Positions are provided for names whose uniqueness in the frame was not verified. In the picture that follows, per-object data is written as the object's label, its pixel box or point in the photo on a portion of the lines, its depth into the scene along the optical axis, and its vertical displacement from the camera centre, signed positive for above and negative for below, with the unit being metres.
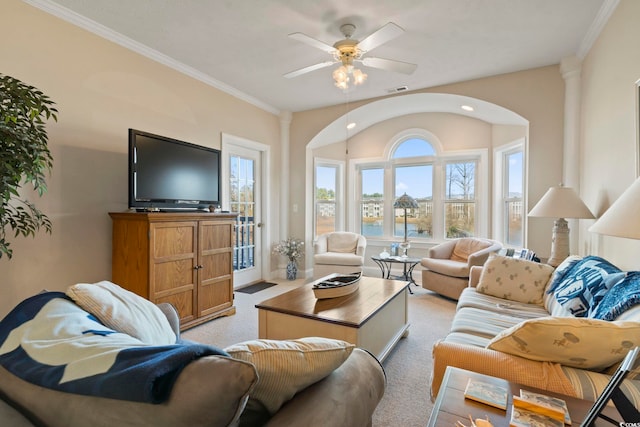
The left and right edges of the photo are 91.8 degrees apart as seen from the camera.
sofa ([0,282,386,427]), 0.56 -0.36
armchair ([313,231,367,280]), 4.75 -0.73
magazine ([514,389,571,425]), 0.93 -0.61
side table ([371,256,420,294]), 4.34 -0.74
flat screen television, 2.75 +0.34
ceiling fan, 2.48 +1.35
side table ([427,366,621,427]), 0.92 -0.63
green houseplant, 1.82 +0.40
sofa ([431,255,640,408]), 1.15 -0.56
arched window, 5.11 +0.34
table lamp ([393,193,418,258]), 4.68 +0.08
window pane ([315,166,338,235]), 5.88 +0.19
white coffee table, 2.02 -0.75
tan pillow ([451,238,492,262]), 4.45 -0.56
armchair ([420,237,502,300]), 3.91 -0.73
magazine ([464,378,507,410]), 0.99 -0.62
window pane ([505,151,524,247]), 4.42 +0.15
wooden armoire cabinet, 2.66 -0.49
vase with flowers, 5.15 -0.72
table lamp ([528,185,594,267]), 2.74 -0.02
